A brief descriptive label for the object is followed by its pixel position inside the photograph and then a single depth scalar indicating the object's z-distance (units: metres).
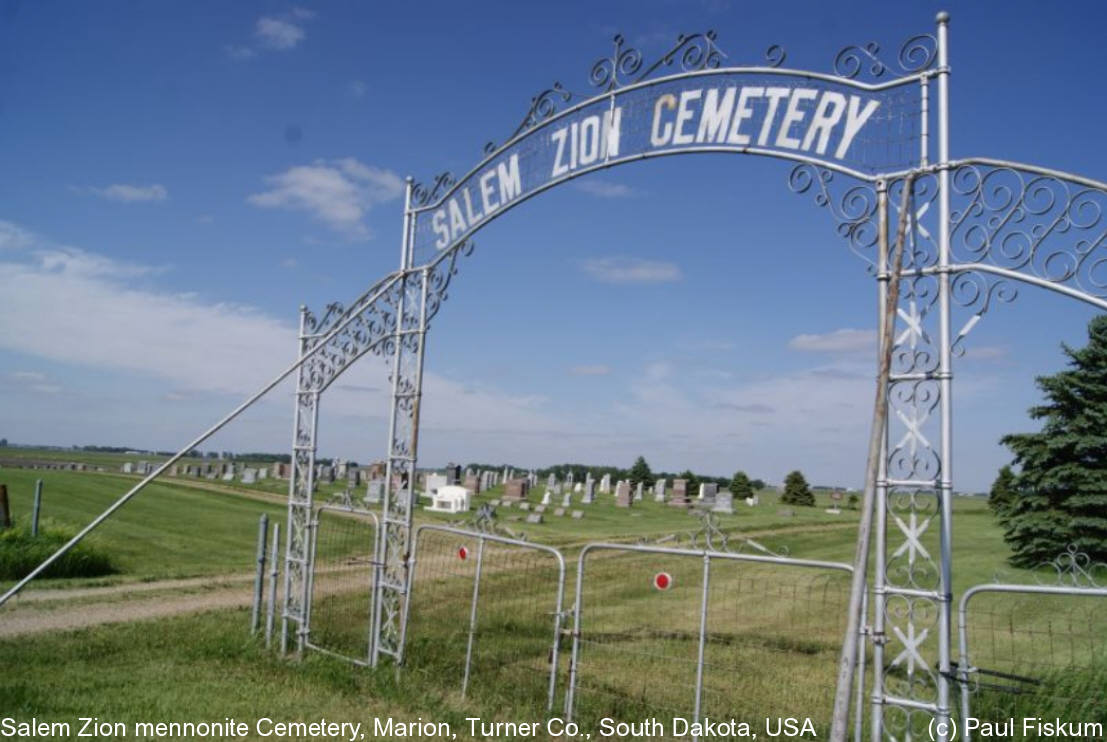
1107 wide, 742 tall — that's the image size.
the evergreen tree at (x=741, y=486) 43.60
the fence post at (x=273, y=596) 9.12
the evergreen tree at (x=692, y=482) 40.67
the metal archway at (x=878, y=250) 4.94
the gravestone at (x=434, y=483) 29.05
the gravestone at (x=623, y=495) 33.38
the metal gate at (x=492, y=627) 7.31
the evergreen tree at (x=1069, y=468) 15.57
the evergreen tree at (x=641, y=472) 48.17
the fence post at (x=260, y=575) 9.41
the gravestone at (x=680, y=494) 35.34
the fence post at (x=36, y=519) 14.18
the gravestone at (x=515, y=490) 31.78
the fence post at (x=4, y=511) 14.81
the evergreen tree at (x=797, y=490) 41.81
